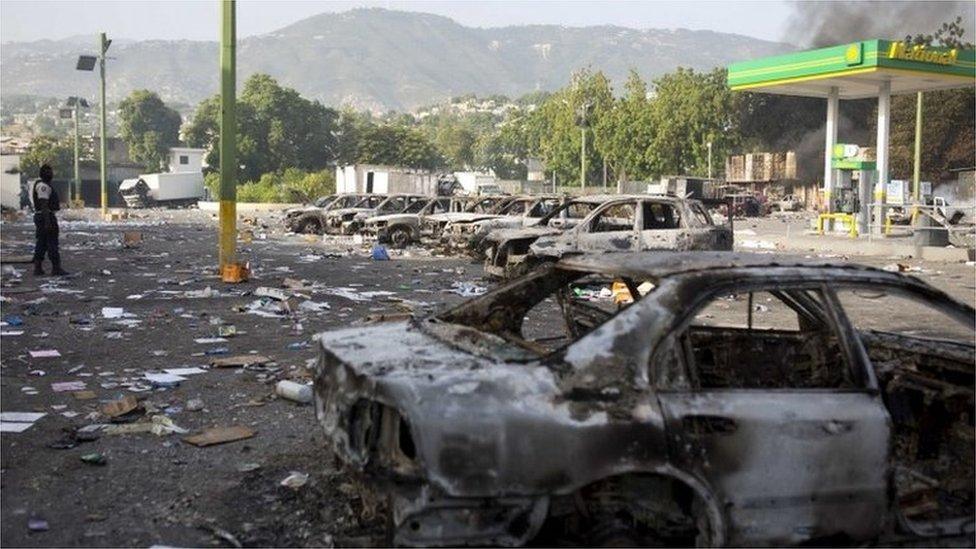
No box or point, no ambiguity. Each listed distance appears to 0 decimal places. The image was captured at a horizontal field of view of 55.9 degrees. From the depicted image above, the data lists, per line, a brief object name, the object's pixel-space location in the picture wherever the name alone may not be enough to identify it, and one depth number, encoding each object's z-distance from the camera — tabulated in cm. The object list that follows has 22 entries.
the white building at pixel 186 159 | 9106
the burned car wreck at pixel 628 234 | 1430
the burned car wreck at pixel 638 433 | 341
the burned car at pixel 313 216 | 3042
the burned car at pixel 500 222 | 1910
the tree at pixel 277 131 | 8362
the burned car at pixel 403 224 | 2464
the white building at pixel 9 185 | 4506
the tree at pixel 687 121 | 6656
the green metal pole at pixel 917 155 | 3722
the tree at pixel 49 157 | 8000
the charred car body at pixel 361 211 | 2759
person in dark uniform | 1491
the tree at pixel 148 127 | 11656
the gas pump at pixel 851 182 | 3038
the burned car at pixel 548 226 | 1505
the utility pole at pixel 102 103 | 3683
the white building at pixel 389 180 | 4641
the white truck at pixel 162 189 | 5988
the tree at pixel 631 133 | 6681
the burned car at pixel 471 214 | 2172
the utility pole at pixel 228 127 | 1506
